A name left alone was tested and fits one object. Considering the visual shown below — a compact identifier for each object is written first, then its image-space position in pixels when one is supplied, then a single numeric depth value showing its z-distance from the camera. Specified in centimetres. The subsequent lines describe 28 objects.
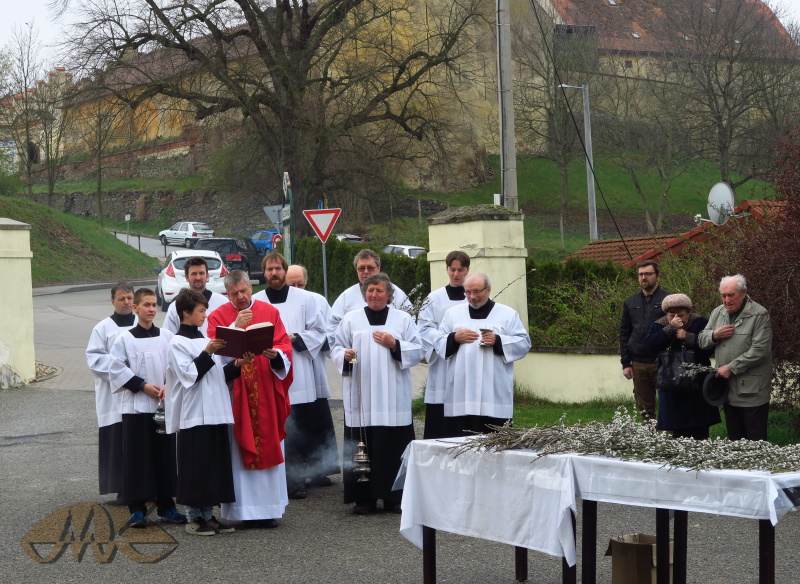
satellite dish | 1293
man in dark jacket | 976
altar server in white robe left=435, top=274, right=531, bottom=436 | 816
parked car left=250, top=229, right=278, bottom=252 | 4633
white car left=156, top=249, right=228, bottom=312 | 2586
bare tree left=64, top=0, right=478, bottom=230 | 2819
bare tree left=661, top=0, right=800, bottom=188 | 4062
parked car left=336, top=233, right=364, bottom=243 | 4168
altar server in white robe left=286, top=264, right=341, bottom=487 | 944
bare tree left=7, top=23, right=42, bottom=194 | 4716
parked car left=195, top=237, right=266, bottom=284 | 3359
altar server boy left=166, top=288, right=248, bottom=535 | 753
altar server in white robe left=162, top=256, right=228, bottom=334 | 852
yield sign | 1748
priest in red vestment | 777
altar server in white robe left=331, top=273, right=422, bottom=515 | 823
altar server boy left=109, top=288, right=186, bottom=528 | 780
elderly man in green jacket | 785
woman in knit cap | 793
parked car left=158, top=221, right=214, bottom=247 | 5256
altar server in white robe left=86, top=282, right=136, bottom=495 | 809
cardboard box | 545
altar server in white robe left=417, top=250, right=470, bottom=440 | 854
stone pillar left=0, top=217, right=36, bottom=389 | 1545
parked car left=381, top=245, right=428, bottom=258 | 3513
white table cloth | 454
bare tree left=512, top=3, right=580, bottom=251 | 4503
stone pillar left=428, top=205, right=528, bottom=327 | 1285
